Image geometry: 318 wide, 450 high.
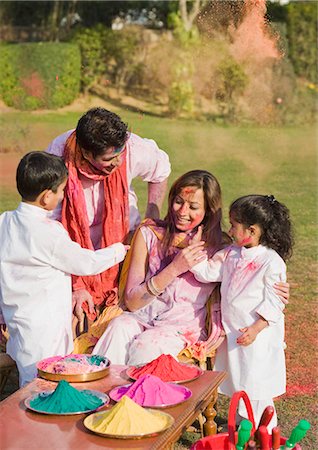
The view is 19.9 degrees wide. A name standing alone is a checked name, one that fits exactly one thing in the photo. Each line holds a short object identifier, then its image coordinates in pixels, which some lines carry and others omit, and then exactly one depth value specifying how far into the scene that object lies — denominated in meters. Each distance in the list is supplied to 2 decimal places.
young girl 3.94
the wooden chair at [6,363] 3.97
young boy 3.70
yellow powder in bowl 2.78
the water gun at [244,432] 2.78
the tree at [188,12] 20.62
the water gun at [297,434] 2.79
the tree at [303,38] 20.48
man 4.02
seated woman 3.99
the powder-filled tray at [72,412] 2.93
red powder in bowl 3.32
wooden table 2.74
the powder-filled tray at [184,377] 3.30
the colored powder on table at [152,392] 3.04
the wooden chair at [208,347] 3.92
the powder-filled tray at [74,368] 3.29
